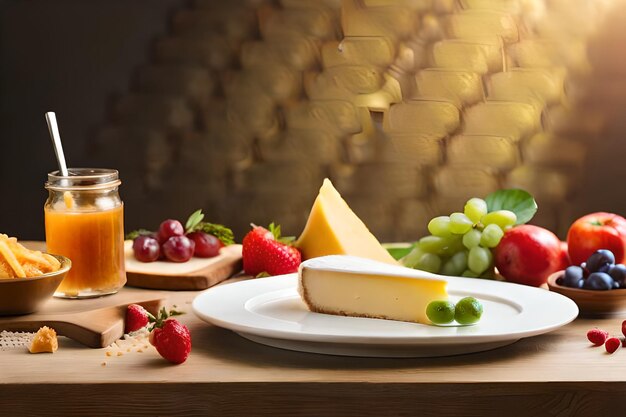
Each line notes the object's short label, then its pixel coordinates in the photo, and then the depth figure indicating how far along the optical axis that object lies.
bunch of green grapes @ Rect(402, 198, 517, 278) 1.34
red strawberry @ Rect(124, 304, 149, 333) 1.19
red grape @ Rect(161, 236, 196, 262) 1.39
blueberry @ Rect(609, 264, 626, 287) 1.23
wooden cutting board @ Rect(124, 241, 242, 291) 1.34
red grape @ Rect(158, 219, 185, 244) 1.40
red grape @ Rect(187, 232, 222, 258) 1.42
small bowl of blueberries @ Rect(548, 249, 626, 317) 1.23
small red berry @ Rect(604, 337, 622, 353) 1.13
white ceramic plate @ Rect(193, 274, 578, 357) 1.10
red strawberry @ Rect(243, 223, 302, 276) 1.38
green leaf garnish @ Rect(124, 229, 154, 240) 1.44
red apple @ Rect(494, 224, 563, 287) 1.32
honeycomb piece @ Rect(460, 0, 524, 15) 1.66
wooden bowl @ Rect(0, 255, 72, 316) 1.17
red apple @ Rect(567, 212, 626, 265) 1.31
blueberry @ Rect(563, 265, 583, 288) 1.25
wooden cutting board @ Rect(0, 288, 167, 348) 1.15
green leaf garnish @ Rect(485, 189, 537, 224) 1.40
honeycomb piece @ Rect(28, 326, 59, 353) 1.13
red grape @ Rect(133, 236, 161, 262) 1.39
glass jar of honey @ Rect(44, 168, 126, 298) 1.27
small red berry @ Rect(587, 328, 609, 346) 1.14
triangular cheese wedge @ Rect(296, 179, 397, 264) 1.40
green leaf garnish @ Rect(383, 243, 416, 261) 1.46
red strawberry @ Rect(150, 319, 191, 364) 1.10
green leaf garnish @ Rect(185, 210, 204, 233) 1.44
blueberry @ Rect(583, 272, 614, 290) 1.23
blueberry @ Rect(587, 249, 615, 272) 1.24
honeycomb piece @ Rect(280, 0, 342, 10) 1.66
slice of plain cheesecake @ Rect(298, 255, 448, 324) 1.18
